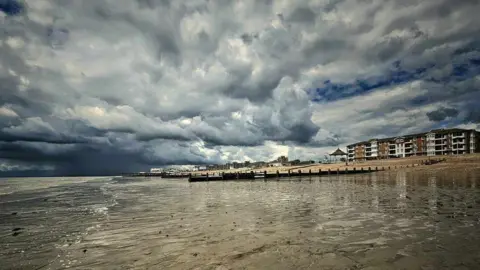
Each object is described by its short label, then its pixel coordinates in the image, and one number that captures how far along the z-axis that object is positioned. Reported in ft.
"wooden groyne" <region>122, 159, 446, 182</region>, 240.40
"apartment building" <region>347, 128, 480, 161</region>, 352.49
